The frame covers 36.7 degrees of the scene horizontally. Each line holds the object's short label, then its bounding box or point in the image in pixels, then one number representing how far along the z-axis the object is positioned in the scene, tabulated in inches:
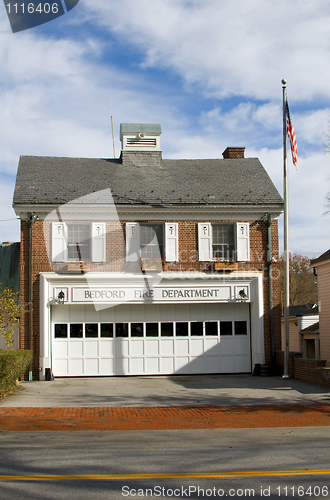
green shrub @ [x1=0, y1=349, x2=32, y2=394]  518.6
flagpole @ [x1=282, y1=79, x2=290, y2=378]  682.8
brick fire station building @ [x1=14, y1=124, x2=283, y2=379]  711.1
